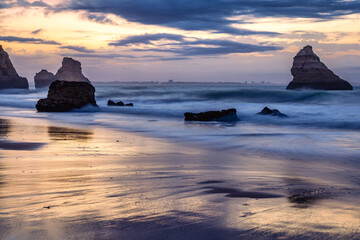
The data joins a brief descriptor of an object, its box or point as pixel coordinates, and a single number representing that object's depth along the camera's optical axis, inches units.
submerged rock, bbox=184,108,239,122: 671.8
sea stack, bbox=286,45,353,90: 2780.5
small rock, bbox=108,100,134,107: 1166.7
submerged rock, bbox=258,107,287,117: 771.4
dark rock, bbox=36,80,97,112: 894.4
